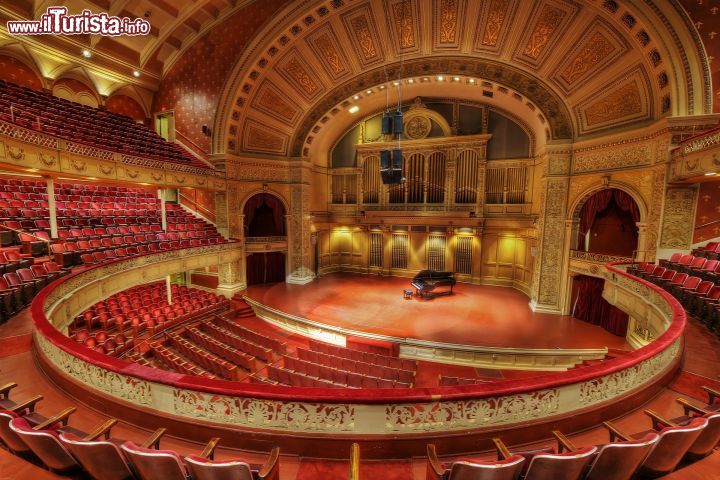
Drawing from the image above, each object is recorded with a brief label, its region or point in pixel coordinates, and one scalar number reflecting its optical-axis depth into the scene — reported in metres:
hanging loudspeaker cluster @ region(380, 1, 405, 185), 7.12
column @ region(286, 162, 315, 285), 14.25
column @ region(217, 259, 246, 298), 12.72
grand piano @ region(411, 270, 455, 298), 11.62
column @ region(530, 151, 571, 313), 10.52
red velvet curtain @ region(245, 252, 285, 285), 14.01
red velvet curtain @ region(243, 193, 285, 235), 13.66
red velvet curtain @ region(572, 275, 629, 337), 8.88
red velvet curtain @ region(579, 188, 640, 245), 8.87
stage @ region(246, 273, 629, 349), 8.48
